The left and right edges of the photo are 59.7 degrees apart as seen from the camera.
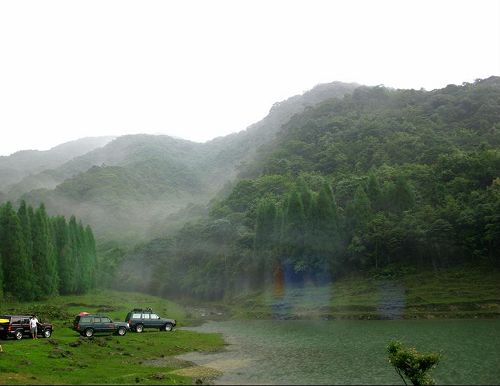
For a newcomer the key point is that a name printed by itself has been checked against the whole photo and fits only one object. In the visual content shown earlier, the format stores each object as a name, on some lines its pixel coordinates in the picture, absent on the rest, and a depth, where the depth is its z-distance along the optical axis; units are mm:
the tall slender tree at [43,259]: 79062
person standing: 37344
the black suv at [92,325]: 42719
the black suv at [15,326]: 36375
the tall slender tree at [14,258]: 73006
